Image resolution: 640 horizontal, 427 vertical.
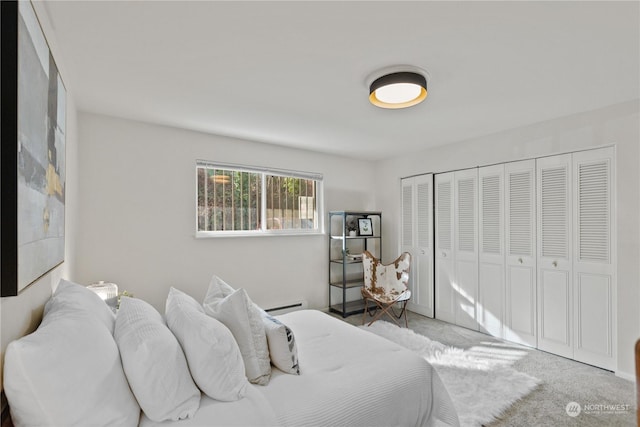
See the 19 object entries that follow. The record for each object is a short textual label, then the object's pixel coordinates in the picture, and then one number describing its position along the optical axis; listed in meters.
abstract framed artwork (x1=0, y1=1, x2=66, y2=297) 0.96
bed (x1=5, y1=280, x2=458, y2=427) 0.98
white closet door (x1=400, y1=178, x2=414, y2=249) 4.96
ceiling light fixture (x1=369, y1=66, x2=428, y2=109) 2.25
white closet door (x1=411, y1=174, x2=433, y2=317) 4.66
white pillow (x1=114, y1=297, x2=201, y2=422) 1.27
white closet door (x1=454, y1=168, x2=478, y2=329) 4.13
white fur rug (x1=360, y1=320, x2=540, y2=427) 2.36
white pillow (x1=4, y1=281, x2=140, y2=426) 0.95
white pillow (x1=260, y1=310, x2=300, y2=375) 1.76
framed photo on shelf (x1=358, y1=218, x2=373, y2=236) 5.07
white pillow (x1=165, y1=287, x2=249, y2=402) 1.43
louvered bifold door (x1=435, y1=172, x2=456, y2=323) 4.40
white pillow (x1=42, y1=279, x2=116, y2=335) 1.39
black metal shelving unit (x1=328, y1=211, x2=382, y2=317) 4.83
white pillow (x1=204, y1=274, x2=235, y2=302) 2.12
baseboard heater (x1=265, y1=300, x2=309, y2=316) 4.33
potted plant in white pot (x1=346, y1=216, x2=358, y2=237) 4.99
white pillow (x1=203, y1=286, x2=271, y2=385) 1.68
